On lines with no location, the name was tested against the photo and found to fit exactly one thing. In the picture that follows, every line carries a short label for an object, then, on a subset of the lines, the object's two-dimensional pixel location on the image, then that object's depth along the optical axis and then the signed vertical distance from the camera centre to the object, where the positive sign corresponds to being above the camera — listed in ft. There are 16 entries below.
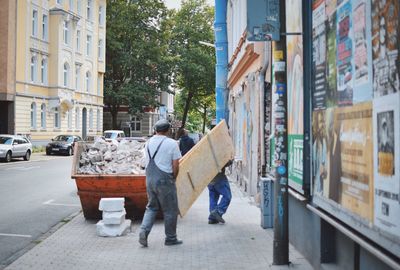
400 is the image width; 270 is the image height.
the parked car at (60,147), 126.11 -0.56
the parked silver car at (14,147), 98.62 -0.50
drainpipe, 70.54 +11.40
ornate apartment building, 129.90 +20.50
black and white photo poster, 12.48 -0.39
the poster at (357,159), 14.39 -0.35
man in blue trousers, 33.47 -2.89
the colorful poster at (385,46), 12.61 +2.34
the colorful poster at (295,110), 22.82 +1.51
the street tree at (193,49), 190.90 +32.77
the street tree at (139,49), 180.45 +31.03
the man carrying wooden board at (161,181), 26.25 -1.66
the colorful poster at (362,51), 14.43 +2.48
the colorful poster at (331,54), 17.88 +2.95
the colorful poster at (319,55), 19.34 +3.20
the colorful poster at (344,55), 16.15 +2.67
